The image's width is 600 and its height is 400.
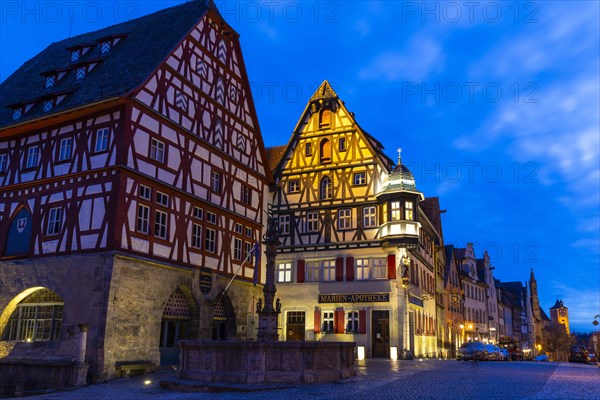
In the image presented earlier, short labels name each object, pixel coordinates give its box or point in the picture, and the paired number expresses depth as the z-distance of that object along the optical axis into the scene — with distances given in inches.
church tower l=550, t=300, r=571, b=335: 6735.7
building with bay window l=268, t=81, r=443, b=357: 1376.7
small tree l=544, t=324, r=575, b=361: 4458.7
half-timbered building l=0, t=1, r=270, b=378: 903.1
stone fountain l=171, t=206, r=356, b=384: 696.4
